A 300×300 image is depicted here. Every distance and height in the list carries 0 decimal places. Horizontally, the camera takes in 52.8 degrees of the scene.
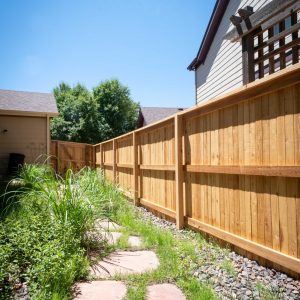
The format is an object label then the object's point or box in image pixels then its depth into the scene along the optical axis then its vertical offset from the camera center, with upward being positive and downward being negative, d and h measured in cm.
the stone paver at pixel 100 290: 227 -103
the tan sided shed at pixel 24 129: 1228 +134
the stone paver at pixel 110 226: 443 -100
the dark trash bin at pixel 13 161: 1169 +1
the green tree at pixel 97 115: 2377 +380
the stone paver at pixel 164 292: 225 -103
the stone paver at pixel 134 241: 365 -103
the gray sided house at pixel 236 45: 407 +214
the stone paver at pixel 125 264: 280 -104
